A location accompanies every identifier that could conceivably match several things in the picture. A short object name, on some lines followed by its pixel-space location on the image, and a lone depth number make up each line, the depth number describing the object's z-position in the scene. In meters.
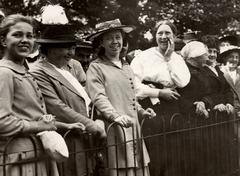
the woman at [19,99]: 3.80
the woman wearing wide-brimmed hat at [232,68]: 7.45
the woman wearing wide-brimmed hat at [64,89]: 4.56
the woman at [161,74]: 6.07
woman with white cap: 6.26
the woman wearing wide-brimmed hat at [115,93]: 5.08
